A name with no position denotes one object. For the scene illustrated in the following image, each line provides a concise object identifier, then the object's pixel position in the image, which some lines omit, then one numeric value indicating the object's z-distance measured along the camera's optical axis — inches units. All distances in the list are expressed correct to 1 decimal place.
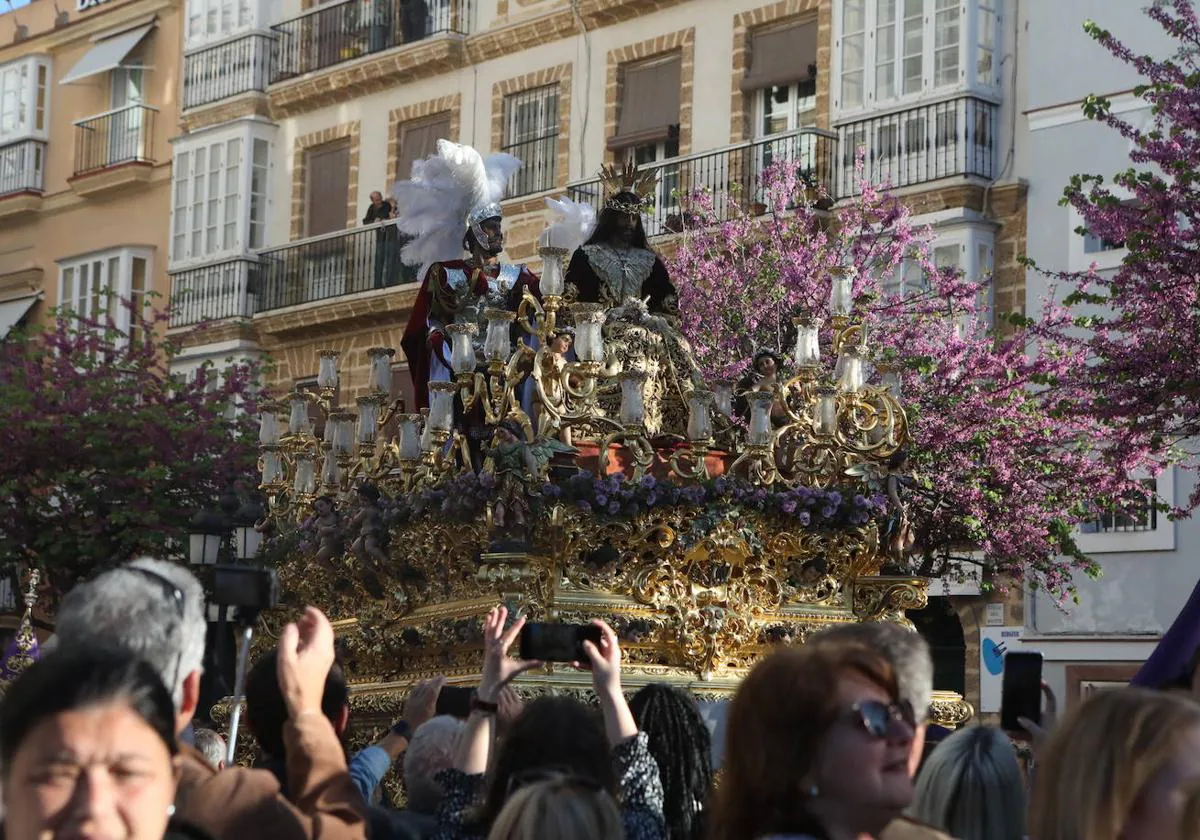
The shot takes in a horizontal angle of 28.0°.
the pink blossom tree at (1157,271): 556.7
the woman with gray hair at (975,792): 194.2
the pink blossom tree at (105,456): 874.8
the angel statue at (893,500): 420.8
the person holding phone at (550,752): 198.1
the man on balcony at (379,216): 1050.7
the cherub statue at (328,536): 443.5
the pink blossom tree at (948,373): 705.0
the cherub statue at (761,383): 429.7
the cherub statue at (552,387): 402.0
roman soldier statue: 444.8
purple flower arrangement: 396.5
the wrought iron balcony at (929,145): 861.8
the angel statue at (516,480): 394.0
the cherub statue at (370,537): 427.5
